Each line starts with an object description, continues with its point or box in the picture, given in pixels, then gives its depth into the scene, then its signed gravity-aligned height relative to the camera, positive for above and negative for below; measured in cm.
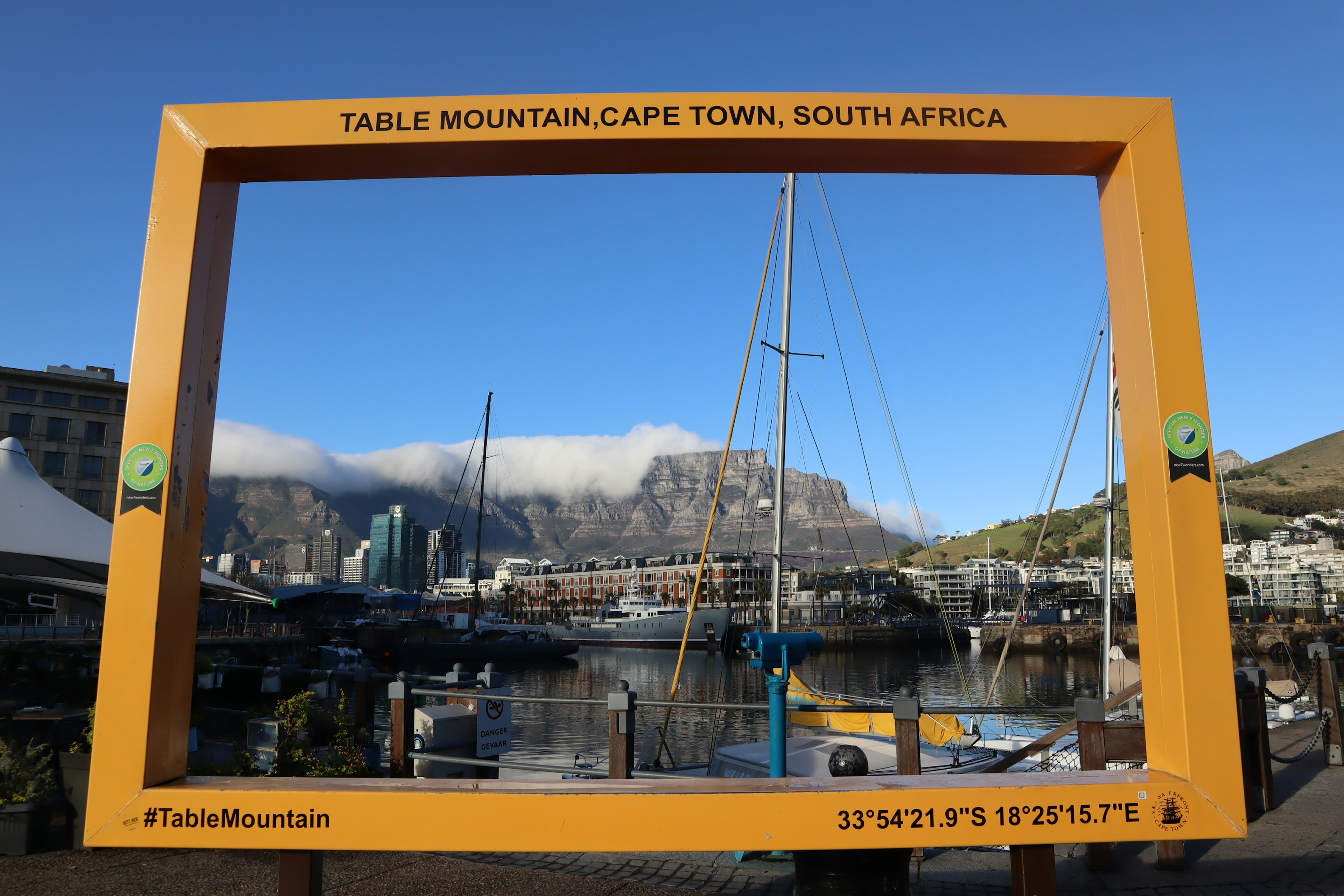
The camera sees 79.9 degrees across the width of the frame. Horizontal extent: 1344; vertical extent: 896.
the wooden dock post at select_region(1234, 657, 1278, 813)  684 -138
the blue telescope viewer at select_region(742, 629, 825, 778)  625 -63
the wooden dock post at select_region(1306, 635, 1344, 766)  824 -117
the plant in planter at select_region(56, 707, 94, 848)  604 -155
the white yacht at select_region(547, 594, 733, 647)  8500 -538
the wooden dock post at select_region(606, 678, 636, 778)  590 -114
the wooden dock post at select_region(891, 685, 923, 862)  586 -111
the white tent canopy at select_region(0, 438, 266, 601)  842 +52
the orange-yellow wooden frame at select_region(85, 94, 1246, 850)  299 +37
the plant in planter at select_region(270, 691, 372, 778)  712 -162
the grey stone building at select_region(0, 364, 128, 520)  6712 +1306
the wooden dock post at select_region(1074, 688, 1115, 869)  537 -102
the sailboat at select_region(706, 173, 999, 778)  876 -205
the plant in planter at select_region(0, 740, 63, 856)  578 -160
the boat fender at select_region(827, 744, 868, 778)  446 -100
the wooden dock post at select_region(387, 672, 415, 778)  732 -136
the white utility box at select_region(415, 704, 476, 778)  945 -178
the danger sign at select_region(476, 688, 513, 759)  991 -184
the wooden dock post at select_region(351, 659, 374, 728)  1033 -153
